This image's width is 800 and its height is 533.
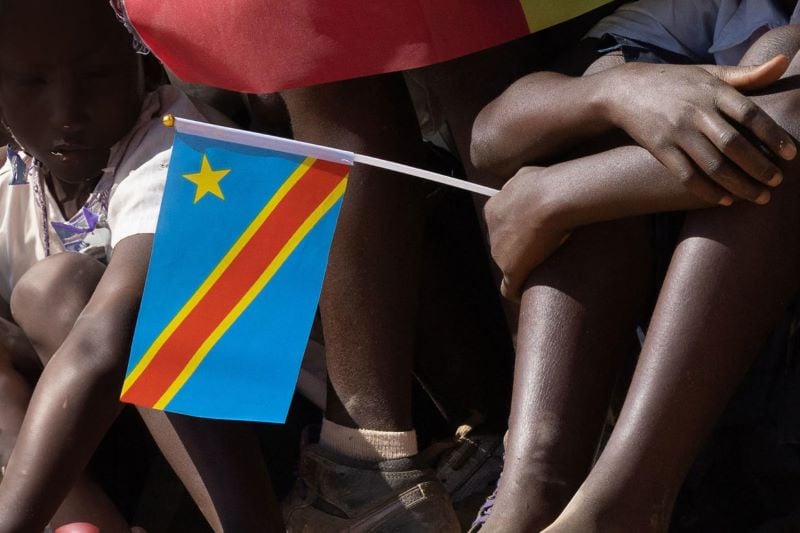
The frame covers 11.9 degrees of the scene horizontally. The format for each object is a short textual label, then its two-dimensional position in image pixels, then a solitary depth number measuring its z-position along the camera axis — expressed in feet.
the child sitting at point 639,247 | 9.19
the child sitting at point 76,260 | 10.12
